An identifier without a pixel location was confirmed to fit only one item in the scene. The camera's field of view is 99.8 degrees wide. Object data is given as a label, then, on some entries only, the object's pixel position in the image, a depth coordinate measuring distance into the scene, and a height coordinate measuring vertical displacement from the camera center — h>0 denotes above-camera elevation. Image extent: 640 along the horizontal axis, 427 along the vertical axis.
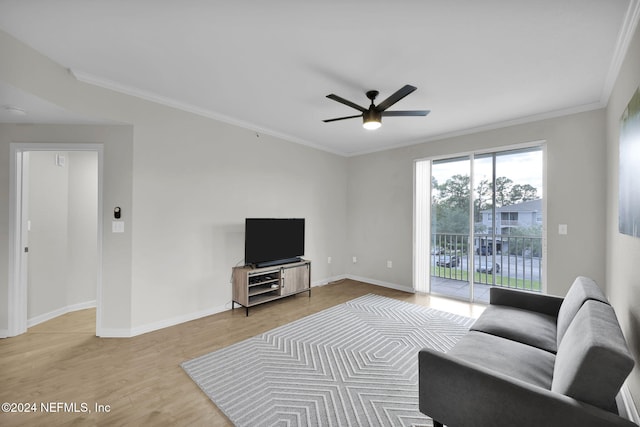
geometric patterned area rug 1.78 -1.31
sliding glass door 3.85 -0.11
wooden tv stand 3.51 -0.97
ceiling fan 2.62 +1.03
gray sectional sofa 1.06 -0.80
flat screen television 3.60 -0.39
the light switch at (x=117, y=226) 2.85 -0.14
